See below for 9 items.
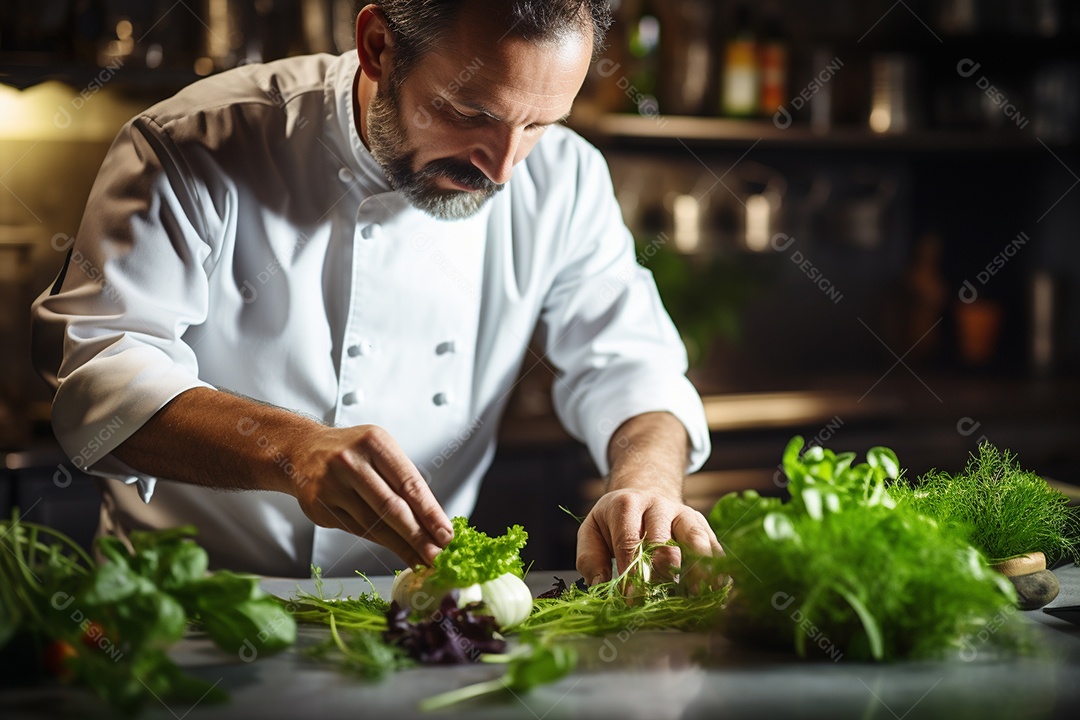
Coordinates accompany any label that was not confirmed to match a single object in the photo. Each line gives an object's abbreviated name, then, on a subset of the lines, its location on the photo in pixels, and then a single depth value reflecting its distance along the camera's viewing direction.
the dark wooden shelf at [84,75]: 2.41
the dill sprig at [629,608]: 1.05
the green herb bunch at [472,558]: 1.00
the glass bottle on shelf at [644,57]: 2.95
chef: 1.23
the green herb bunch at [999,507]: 1.16
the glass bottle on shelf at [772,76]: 3.07
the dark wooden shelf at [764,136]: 2.88
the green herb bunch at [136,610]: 0.83
